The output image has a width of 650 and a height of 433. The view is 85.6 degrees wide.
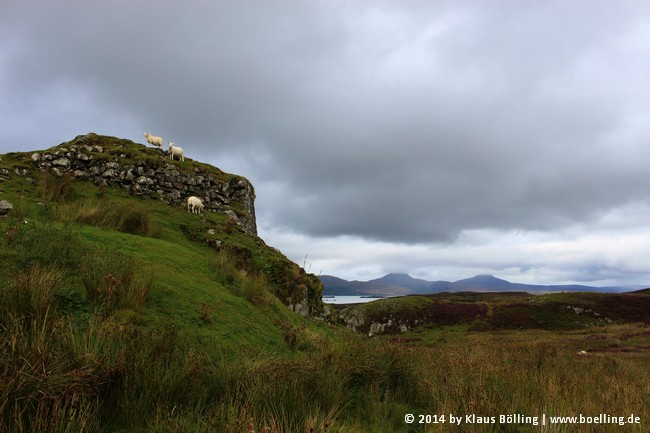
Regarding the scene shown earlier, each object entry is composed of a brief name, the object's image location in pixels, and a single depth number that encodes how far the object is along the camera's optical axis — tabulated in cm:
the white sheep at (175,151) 2938
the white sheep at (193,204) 2314
